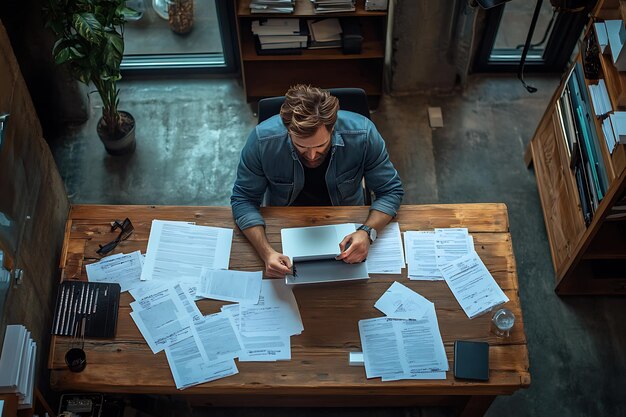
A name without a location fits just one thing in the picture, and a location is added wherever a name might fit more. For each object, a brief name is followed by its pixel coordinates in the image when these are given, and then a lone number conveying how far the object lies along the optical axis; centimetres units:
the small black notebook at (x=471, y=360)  227
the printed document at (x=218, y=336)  233
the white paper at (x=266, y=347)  232
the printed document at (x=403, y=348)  229
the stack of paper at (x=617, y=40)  262
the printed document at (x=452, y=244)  254
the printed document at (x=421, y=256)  250
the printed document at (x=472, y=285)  243
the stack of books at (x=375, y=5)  352
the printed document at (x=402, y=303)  241
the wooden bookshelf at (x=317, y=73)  397
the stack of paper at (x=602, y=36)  281
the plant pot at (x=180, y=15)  405
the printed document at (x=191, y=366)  228
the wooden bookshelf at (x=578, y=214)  282
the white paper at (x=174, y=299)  242
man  239
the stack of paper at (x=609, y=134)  269
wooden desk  228
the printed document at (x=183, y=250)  252
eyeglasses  256
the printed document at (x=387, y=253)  252
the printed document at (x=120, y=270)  249
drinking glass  233
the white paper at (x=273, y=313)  238
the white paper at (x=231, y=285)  245
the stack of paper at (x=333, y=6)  350
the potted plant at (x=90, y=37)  305
